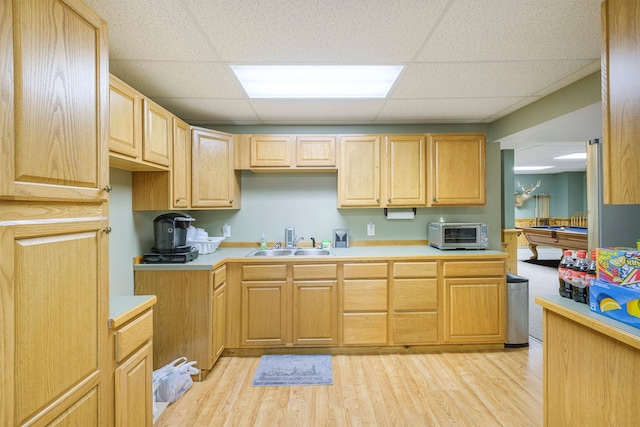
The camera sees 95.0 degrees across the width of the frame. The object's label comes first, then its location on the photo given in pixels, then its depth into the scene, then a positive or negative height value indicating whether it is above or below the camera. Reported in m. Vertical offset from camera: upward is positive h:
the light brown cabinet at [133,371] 1.31 -0.77
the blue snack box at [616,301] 1.11 -0.35
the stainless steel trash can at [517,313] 2.92 -0.99
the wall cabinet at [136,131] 1.74 +0.57
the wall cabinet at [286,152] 3.07 +0.65
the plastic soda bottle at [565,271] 1.48 -0.29
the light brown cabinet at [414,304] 2.83 -0.87
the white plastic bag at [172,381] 2.15 -1.25
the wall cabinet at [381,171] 3.10 +0.46
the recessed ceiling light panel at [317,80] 2.12 +1.06
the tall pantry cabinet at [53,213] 0.84 +0.01
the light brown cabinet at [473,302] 2.85 -0.85
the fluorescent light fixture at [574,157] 5.97 +1.22
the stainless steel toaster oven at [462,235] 3.11 -0.23
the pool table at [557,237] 5.71 -0.51
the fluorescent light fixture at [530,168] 7.85 +1.27
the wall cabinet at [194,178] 2.42 +0.34
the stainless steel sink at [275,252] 3.19 -0.41
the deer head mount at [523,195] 9.38 +0.61
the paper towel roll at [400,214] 3.42 +0.00
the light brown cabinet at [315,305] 2.80 -0.87
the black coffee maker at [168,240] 2.49 -0.22
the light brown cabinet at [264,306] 2.78 -0.87
